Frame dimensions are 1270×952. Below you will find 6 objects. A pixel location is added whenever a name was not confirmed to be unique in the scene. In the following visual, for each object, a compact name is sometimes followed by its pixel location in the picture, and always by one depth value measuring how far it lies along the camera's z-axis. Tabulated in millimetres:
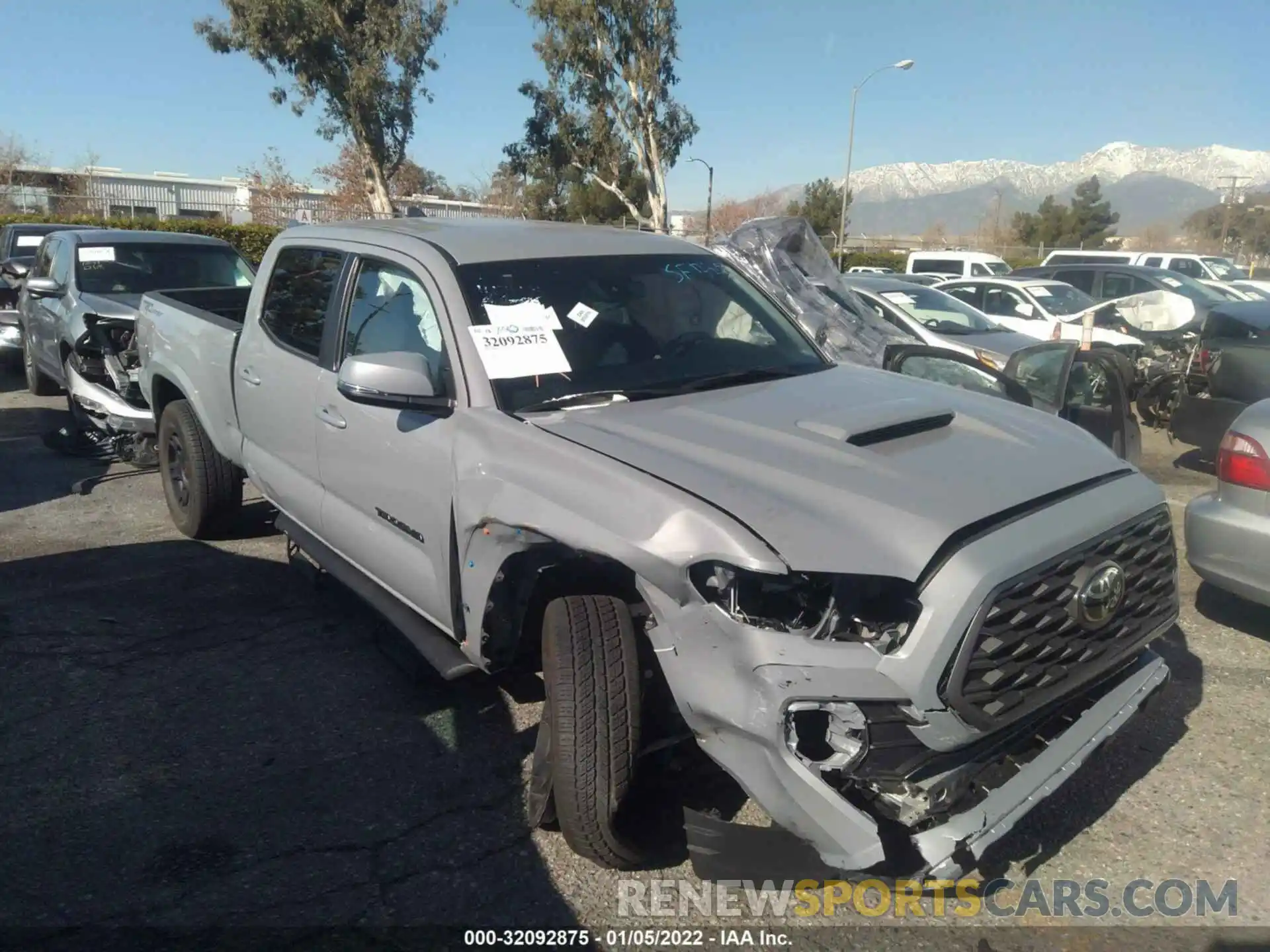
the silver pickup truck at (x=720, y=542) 2447
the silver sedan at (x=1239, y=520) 4340
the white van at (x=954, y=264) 22531
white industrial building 36219
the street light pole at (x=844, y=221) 34856
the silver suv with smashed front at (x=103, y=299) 7984
